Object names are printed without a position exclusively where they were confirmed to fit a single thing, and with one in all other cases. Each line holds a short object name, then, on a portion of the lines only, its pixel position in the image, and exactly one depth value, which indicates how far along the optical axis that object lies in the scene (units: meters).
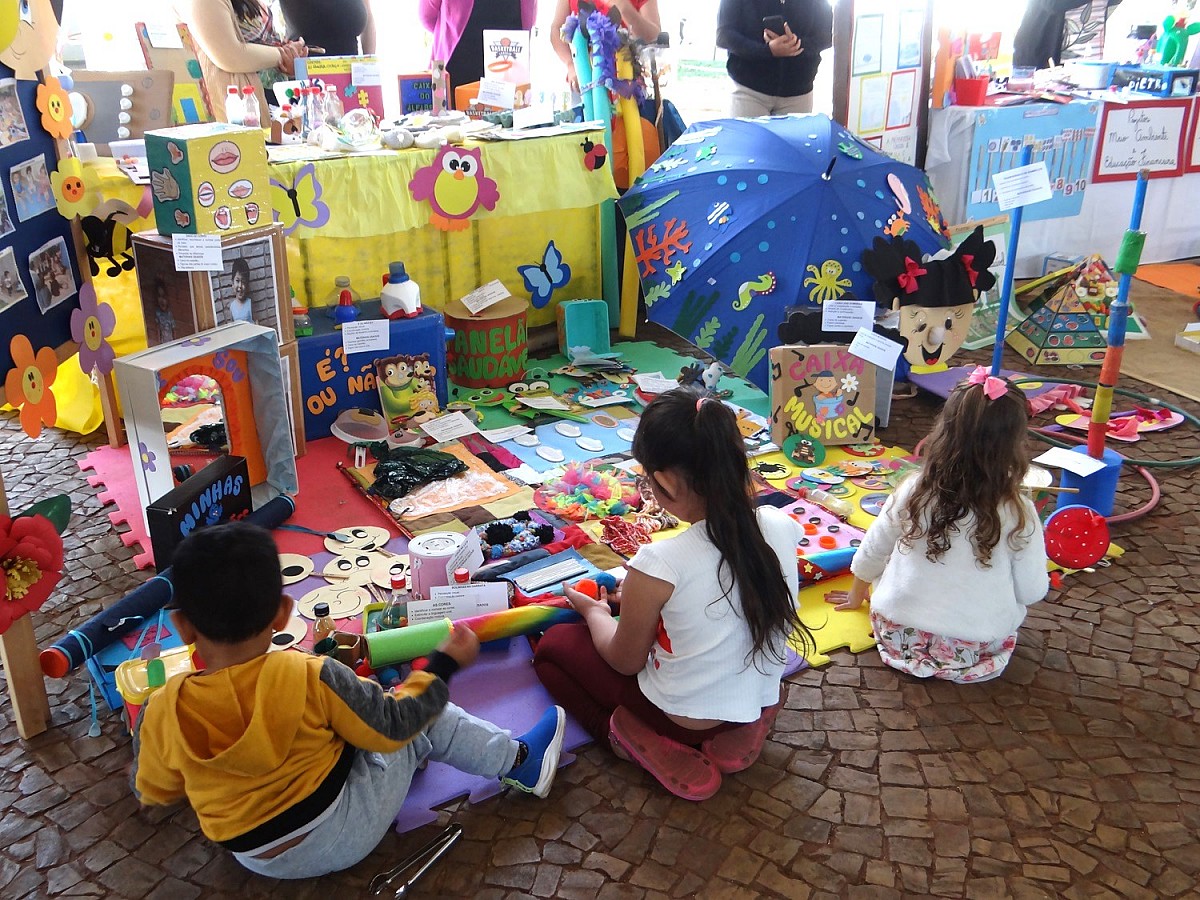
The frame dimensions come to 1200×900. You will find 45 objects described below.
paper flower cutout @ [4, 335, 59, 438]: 2.45
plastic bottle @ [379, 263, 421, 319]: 4.04
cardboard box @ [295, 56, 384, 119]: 4.37
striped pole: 3.19
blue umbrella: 3.68
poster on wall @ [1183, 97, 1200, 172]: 6.12
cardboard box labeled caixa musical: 3.89
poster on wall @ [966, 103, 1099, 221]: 5.63
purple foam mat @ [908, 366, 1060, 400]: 4.41
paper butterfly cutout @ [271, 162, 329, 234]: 3.84
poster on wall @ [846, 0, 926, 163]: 5.21
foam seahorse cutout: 3.71
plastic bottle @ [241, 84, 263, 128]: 4.12
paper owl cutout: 4.21
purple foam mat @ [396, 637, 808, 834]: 2.25
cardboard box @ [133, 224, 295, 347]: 3.34
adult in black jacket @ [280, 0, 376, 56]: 4.86
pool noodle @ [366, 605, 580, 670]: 2.52
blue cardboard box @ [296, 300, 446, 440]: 3.87
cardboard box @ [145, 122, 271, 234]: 3.21
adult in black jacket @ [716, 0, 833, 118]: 5.07
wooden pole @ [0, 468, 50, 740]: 2.35
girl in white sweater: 2.45
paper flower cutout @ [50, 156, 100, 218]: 2.72
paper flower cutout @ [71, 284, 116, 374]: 2.83
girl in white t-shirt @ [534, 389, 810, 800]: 2.12
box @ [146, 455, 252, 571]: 2.79
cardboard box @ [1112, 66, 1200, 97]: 6.01
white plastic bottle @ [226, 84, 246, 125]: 4.11
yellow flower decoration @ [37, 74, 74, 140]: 2.62
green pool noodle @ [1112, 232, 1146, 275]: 3.17
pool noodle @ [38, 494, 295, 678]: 2.49
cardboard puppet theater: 3.04
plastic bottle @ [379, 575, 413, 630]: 2.65
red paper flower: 2.19
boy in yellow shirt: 1.75
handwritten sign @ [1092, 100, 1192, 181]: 5.95
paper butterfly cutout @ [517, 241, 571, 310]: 4.79
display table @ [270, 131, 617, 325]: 3.99
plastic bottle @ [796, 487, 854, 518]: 3.45
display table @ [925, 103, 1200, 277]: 5.63
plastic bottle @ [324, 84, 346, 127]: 4.33
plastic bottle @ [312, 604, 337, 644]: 2.66
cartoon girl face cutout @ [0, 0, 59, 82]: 2.40
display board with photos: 2.45
